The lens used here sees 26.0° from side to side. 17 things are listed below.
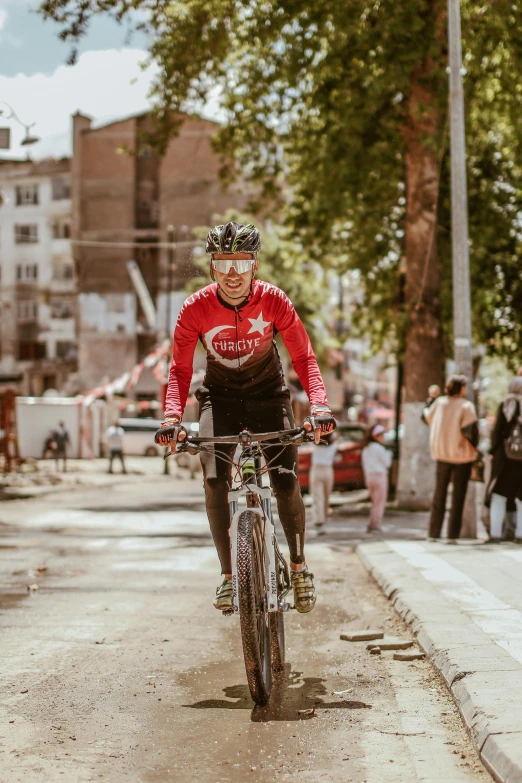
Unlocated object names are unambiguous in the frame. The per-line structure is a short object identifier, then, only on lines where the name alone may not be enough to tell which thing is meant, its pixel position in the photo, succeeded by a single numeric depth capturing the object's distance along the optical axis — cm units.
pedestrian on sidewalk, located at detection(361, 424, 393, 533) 1541
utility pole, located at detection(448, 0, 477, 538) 1372
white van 5331
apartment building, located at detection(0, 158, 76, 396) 6938
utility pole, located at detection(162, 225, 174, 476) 6297
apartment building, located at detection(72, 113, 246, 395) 6619
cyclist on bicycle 554
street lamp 1849
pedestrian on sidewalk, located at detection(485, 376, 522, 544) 1205
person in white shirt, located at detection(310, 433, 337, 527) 1590
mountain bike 506
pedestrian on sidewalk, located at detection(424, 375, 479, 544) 1205
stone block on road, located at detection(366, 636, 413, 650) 663
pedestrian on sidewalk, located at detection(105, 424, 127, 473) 3831
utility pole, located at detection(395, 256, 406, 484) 1980
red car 2369
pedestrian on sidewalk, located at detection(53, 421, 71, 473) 4059
